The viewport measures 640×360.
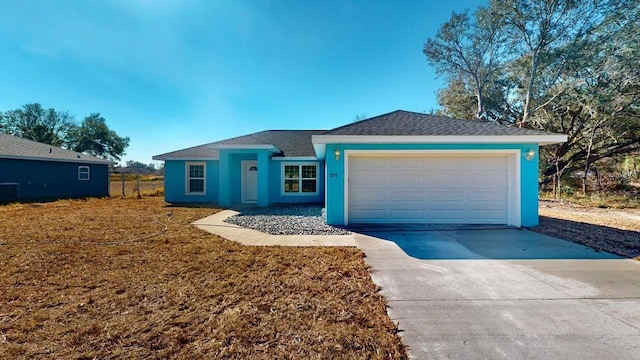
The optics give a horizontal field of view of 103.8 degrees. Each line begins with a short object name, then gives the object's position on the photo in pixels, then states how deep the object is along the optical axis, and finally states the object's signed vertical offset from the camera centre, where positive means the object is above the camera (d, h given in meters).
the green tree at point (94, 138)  35.66 +6.16
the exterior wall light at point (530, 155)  6.90 +0.73
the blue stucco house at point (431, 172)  6.95 +0.27
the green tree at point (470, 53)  17.17 +9.43
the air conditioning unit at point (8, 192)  12.71 -0.61
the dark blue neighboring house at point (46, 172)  13.08 +0.47
